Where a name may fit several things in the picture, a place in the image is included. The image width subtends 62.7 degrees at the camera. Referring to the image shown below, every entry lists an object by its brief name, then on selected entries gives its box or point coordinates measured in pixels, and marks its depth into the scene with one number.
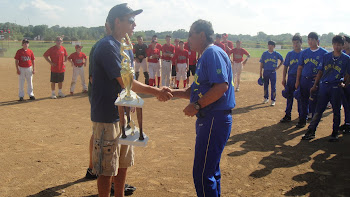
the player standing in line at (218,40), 12.07
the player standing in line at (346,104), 7.62
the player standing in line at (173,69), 13.98
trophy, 3.10
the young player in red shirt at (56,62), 11.62
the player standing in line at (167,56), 13.60
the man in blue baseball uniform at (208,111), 3.12
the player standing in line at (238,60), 13.23
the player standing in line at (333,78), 6.45
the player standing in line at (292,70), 8.38
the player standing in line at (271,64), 10.50
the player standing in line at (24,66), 10.98
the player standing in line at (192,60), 14.00
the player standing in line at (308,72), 7.33
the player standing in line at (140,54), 13.42
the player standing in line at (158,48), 13.72
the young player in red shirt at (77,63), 12.54
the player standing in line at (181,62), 13.62
